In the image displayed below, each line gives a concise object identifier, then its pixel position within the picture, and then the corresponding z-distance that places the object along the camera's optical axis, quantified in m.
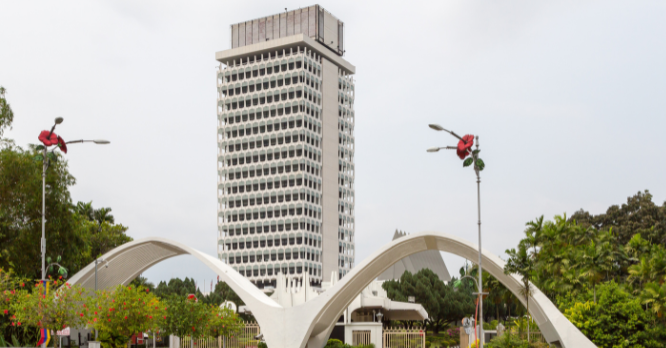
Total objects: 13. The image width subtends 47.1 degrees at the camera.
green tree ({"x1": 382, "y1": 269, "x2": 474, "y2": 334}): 78.38
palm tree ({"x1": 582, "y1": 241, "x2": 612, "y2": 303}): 43.84
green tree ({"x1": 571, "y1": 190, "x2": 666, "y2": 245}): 63.84
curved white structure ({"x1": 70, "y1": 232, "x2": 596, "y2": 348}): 42.28
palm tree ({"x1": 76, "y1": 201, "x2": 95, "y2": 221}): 77.44
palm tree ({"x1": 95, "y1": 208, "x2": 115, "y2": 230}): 80.38
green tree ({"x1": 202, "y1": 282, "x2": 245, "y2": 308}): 91.62
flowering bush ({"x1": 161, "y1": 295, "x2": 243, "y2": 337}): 45.00
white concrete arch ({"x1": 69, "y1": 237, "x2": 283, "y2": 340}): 45.06
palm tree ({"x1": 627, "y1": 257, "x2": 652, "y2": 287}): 40.97
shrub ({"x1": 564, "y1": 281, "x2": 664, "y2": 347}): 36.06
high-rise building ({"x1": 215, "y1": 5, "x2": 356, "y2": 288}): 126.31
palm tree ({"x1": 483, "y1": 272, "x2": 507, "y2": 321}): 53.84
